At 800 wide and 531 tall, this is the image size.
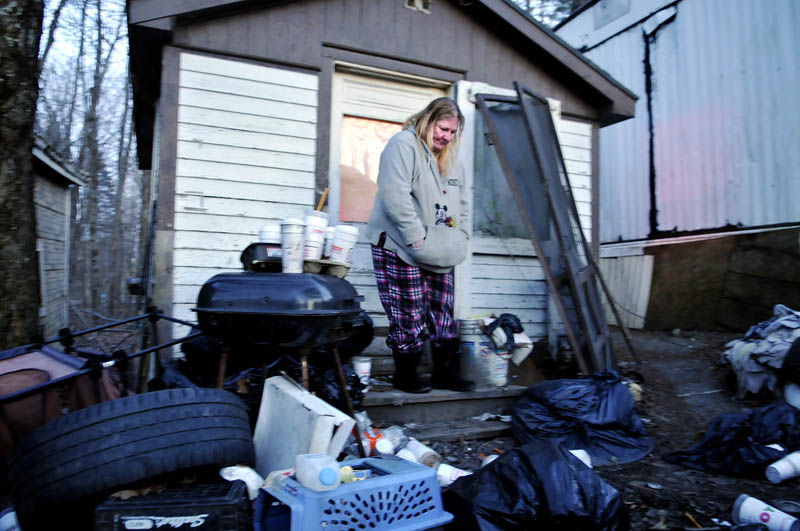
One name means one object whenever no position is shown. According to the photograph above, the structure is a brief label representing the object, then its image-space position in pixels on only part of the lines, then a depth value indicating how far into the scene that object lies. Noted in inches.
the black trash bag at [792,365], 139.6
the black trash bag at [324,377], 110.7
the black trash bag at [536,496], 77.9
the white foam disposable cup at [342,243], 107.7
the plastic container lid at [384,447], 108.0
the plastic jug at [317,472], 66.8
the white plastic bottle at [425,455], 105.7
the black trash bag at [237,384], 106.3
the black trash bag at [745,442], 110.4
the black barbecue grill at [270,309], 90.6
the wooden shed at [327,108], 145.8
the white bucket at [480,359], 151.0
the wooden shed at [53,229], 331.3
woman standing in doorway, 124.7
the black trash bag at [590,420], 123.5
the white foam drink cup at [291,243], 99.0
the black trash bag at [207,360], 113.8
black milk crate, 64.5
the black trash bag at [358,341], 123.3
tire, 68.3
